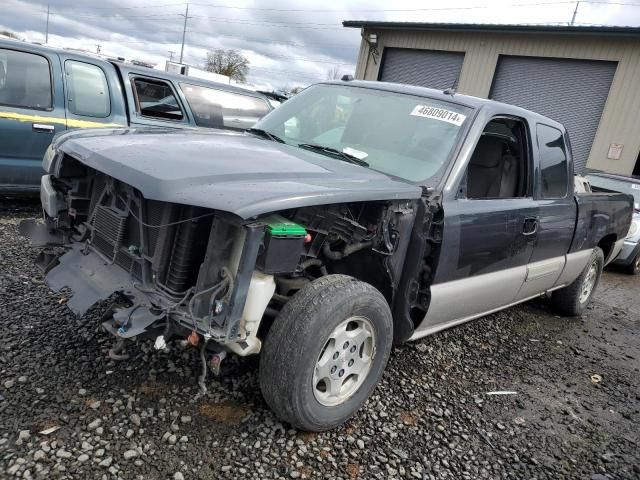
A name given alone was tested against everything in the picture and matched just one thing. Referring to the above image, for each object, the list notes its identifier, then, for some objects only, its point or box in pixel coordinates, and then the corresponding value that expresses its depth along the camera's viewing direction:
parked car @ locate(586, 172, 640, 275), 7.82
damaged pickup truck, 2.24
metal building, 12.39
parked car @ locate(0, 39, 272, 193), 5.32
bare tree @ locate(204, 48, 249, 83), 52.33
